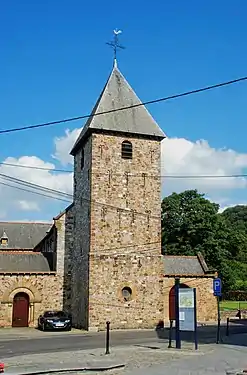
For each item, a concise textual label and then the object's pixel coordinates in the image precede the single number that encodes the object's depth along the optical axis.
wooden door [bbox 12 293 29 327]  34.84
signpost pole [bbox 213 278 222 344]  22.78
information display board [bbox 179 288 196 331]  19.41
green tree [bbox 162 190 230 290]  54.97
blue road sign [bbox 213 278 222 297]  22.78
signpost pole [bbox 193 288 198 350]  18.80
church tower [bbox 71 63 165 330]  32.16
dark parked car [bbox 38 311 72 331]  31.42
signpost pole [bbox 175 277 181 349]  19.09
